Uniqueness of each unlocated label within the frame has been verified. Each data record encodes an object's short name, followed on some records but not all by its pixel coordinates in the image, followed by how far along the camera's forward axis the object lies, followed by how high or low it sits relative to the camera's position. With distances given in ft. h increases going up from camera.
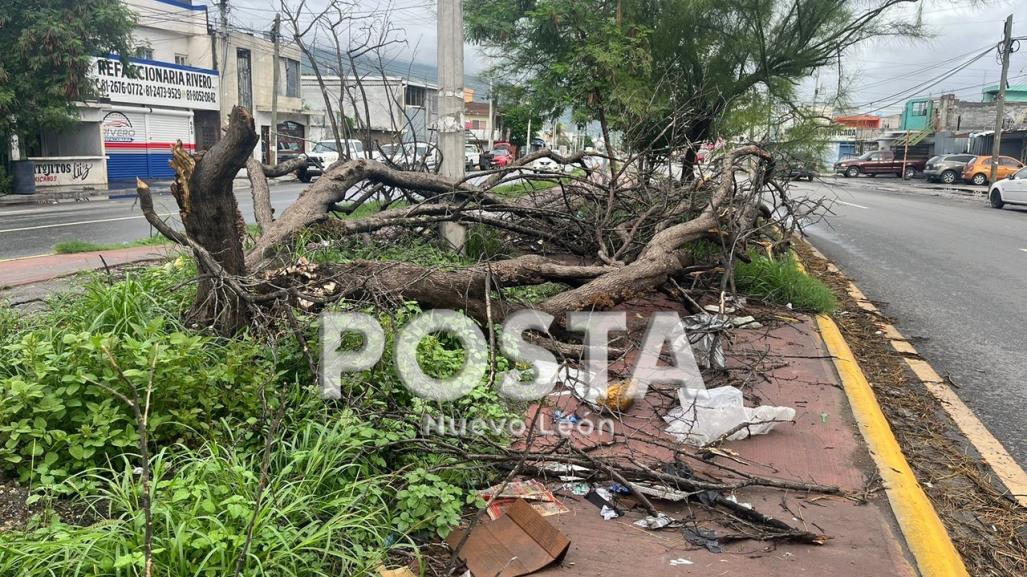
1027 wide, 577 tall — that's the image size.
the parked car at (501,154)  127.24 +1.66
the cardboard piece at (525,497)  11.27 -4.91
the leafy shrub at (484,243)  24.58 -2.52
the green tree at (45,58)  68.44 +8.38
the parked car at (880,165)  162.20 +1.49
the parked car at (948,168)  133.69 +0.99
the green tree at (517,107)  47.60 +3.62
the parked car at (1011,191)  73.31 -1.48
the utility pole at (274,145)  102.94 +2.08
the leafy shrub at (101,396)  10.71 -3.49
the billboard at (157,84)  88.63 +8.94
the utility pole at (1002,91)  111.86 +12.21
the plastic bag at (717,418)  13.99 -4.50
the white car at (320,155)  97.65 +0.62
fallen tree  14.35 -1.68
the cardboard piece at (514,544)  9.80 -4.88
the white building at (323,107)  147.79 +10.52
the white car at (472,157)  117.84 +1.00
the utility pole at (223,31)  93.25 +16.96
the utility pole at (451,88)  26.07 +2.51
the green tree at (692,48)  39.24 +6.21
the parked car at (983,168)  122.11 +1.07
